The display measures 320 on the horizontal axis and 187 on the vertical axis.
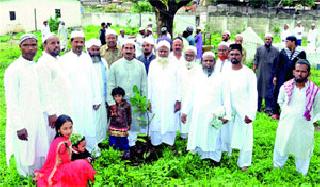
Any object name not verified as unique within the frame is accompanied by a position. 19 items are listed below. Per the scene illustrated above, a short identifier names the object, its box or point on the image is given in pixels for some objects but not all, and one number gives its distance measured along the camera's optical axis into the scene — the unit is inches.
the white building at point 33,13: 1053.2
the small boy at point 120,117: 225.8
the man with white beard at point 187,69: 241.8
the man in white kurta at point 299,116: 194.1
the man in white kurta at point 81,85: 217.8
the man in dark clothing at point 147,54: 260.0
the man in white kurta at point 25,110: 180.5
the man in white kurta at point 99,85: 231.3
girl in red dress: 170.2
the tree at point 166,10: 518.7
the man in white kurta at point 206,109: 210.8
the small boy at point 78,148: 185.8
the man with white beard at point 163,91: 238.8
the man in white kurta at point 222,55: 255.1
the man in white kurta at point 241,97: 207.8
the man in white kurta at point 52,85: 190.7
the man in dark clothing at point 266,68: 328.5
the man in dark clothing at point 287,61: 283.3
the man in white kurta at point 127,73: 229.0
